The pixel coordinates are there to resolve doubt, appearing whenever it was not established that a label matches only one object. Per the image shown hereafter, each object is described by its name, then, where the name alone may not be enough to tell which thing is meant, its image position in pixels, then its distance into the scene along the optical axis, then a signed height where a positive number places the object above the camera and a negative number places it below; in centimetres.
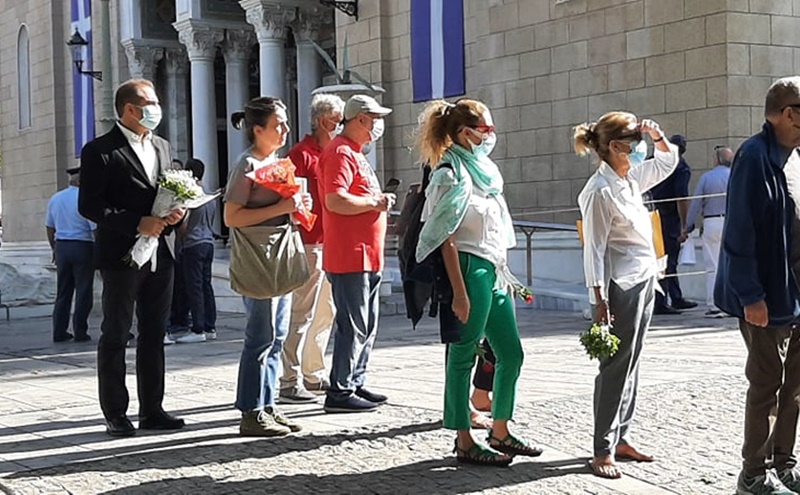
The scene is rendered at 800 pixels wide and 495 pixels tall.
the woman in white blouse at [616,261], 491 -9
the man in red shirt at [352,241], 633 +4
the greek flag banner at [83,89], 2698 +408
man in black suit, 586 +8
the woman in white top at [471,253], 505 -4
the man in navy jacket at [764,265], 439 -11
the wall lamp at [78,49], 2306 +445
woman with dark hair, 580 -28
